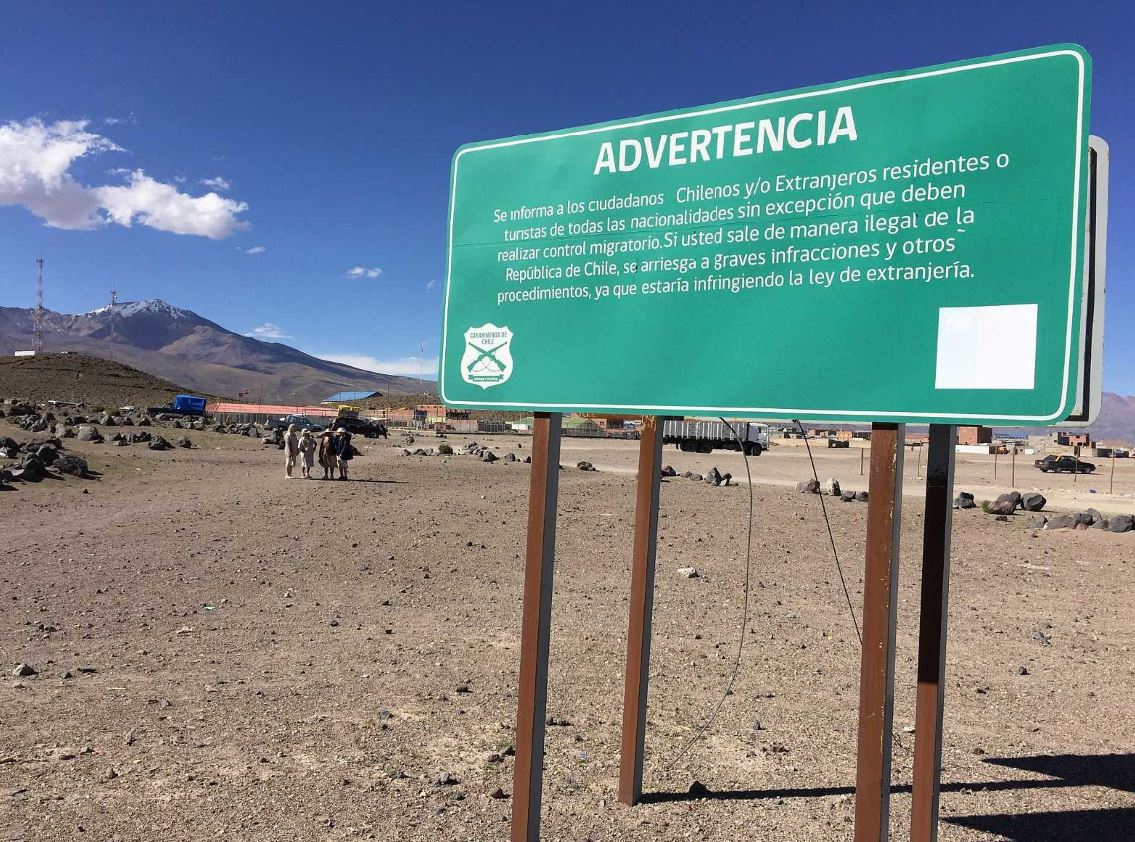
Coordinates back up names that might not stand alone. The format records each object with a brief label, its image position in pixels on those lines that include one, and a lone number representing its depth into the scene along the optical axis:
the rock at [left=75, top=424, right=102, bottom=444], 29.77
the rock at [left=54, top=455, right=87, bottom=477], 18.83
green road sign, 2.29
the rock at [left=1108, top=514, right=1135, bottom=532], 14.83
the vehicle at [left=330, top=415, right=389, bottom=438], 51.53
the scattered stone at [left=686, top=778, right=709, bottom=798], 4.23
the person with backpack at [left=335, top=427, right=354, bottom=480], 21.23
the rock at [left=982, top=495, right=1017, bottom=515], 17.78
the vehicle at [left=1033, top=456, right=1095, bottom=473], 45.62
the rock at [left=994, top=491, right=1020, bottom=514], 18.23
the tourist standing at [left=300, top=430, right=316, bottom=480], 21.81
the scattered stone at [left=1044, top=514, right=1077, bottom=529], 15.55
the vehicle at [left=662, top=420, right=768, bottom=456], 46.19
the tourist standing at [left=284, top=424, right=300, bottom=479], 21.42
